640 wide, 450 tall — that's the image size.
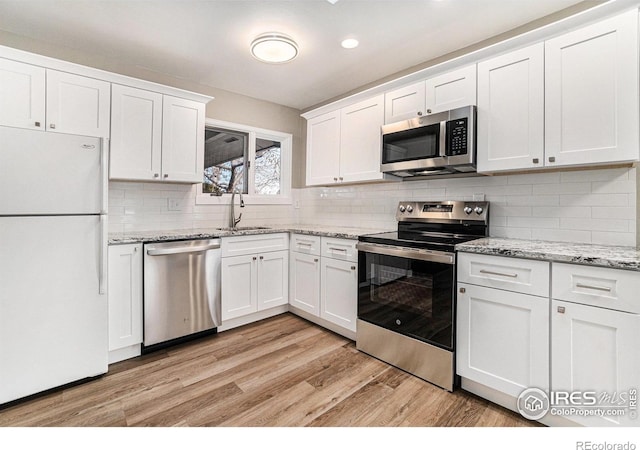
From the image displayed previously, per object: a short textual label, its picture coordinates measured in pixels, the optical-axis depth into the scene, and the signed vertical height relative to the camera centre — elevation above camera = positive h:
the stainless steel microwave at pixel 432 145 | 2.18 +0.62
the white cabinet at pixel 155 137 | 2.54 +0.77
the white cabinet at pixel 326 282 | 2.66 -0.54
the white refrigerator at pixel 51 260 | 1.78 -0.23
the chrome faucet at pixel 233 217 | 3.43 +0.08
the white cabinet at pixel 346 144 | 2.85 +0.83
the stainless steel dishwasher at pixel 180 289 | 2.44 -0.55
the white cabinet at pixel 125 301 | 2.26 -0.58
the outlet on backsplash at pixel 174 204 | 3.11 +0.20
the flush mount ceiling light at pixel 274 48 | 2.30 +1.36
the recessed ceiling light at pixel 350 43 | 2.47 +1.49
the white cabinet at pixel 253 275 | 2.89 -0.51
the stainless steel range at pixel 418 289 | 1.99 -0.45
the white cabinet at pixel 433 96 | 2.23 +1.03
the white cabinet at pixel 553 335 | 1.40 -0.57
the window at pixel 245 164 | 3.50 +0.75
